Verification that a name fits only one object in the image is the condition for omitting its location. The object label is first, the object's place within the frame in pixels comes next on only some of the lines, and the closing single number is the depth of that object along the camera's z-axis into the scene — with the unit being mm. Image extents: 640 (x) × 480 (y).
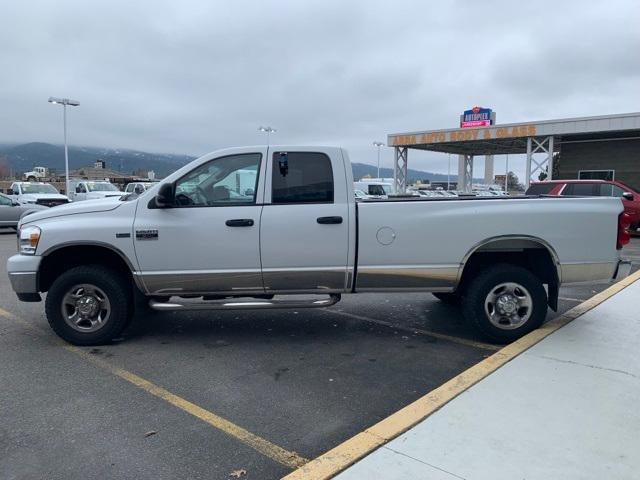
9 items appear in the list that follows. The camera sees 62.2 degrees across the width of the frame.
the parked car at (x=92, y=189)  25106
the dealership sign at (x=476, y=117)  43506
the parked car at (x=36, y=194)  22541
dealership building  21773
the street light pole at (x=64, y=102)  32125
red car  15359
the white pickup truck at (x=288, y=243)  5297
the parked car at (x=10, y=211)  18203
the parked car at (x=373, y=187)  30320
